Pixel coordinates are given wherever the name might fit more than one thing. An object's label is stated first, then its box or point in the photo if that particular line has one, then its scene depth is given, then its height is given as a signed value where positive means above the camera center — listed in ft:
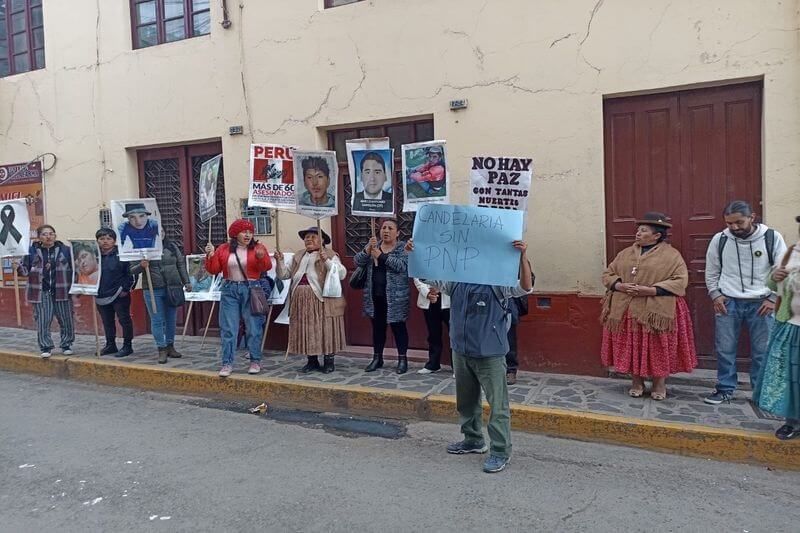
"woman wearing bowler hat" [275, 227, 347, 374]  23.95 -2.63
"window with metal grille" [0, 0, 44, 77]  35.83 +11.90
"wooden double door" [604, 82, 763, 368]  21.17 +2.05
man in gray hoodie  18.29 -1.82
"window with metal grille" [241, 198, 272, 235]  29.01 +0.95
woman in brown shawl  19.01 -2.54
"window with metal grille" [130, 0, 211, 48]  30.94 +10.88
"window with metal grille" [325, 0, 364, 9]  27.28 +9.97
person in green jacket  26.91 -1.99
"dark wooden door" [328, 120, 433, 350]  26.45 +0.34
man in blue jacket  15.33 -2.70
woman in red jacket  23.95 -1.28
